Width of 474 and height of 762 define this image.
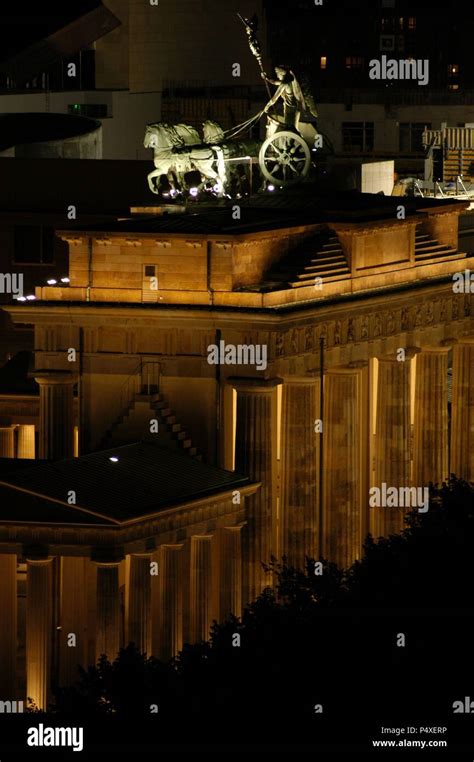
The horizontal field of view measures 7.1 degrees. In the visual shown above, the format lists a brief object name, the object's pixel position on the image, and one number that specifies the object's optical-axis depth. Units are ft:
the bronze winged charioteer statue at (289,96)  436.35
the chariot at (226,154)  431.43
